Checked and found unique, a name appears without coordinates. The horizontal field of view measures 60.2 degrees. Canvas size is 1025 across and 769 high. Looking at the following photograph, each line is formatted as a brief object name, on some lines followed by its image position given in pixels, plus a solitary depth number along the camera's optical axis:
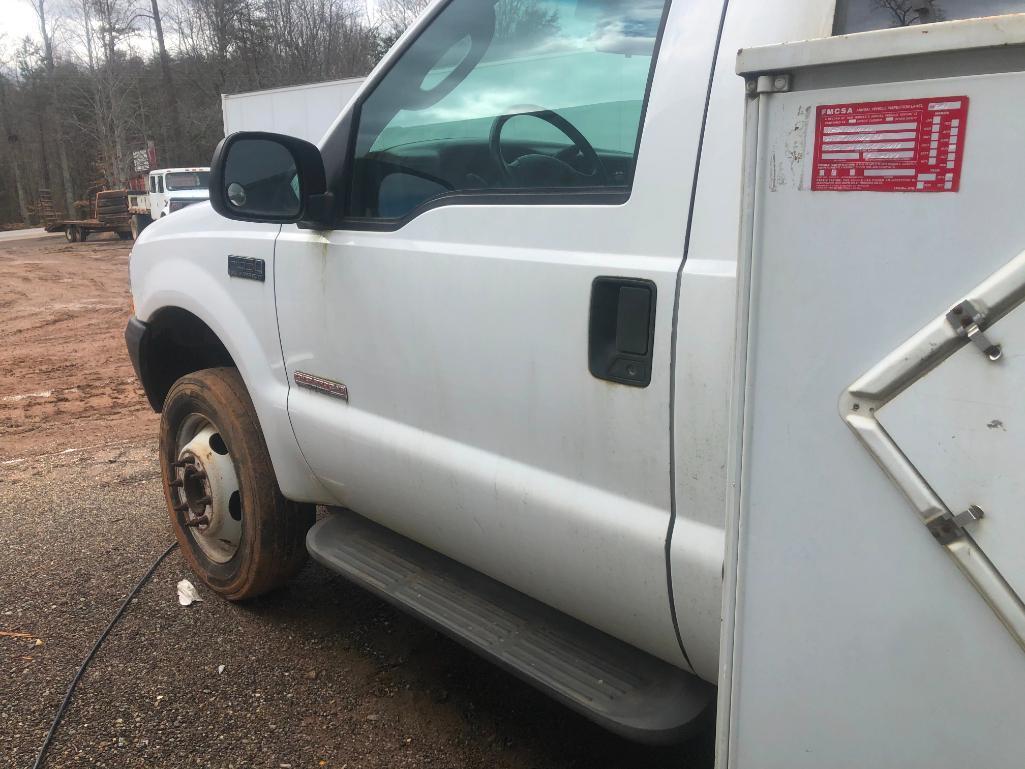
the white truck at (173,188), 25.22
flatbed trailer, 31.62
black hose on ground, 2.68
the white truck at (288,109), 17.98
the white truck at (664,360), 1.16
